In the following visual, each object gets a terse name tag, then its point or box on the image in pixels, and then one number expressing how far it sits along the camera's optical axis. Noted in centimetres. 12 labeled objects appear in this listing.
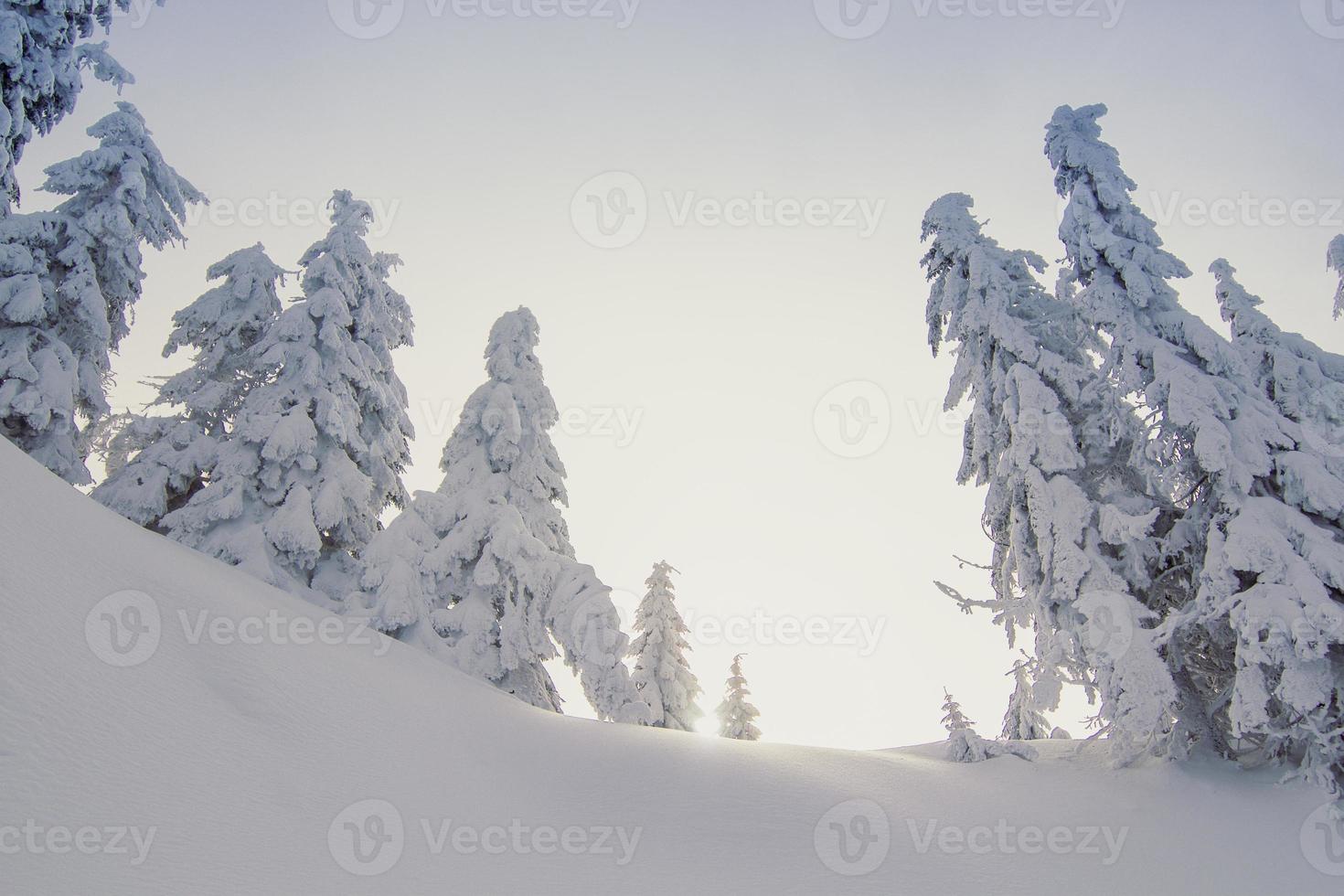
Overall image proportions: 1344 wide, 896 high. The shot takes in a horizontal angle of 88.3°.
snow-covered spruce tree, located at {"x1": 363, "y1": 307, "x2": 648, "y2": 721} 1587
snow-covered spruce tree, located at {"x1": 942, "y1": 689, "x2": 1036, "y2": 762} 1234
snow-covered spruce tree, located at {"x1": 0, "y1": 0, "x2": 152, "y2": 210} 1221
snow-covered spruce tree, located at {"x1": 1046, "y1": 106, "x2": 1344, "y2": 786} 988
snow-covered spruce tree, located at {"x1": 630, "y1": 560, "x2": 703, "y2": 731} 2403
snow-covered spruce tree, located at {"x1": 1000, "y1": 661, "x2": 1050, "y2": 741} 1452
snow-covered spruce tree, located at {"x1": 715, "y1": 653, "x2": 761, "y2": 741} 2814
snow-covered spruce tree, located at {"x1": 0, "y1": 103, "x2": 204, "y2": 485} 1444
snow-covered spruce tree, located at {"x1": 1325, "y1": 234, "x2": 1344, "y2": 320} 1387
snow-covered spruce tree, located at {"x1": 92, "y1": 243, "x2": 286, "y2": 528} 1593
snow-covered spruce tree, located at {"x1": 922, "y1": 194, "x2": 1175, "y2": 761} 1159
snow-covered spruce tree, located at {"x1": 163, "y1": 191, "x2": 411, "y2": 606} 1560
